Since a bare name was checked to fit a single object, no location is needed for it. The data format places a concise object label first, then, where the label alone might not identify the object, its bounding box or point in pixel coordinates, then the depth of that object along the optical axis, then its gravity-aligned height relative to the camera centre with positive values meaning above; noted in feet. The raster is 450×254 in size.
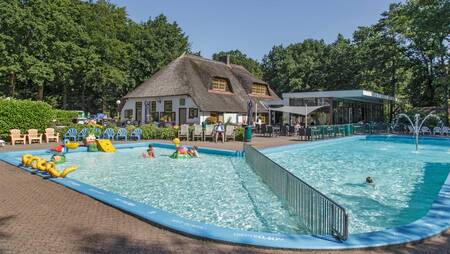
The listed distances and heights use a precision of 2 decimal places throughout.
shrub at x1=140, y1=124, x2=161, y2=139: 74.02 -1.61
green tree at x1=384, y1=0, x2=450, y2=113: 82.73 +23.29
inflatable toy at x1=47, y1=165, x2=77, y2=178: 30.41 -4.04
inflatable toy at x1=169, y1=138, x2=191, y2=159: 50.83 -4.06
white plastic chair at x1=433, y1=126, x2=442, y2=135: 86.95 -1.42
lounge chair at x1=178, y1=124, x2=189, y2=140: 72.57 -1.39
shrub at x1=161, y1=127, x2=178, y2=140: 75.66 -1.85
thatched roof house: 98.68 +8.50
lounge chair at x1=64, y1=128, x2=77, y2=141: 64.34 -1.58
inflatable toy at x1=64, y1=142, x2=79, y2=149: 53.62 -3.08
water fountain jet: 90.67 +2.13
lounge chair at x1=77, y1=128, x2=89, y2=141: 65.60 -1.79
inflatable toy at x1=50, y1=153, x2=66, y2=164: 42.74 -4.09
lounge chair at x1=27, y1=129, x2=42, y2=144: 61.95 -2.03
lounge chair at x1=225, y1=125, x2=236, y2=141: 71.51 -1.36
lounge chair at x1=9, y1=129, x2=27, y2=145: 59.82 -2.08
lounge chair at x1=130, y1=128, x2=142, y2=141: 71.77 -1.78
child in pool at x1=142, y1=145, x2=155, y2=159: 51.85 -4.25
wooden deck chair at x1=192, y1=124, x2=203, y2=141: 72.33 -1.58
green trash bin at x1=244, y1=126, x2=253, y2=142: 63.21 -1.73
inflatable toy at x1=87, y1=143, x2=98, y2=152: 55.45 -3.49
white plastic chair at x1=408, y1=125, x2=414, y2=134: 92.83 -1.29
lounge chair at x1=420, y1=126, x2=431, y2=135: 89.51 -1.46
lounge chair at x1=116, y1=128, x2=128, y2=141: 70.85 -1.74
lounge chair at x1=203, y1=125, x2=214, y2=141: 72.33 -1.38
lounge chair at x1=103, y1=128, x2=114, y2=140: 69.51 -1.89
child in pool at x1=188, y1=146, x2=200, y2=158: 51.67 -4.08
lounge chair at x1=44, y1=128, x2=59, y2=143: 64.52 -1.95
